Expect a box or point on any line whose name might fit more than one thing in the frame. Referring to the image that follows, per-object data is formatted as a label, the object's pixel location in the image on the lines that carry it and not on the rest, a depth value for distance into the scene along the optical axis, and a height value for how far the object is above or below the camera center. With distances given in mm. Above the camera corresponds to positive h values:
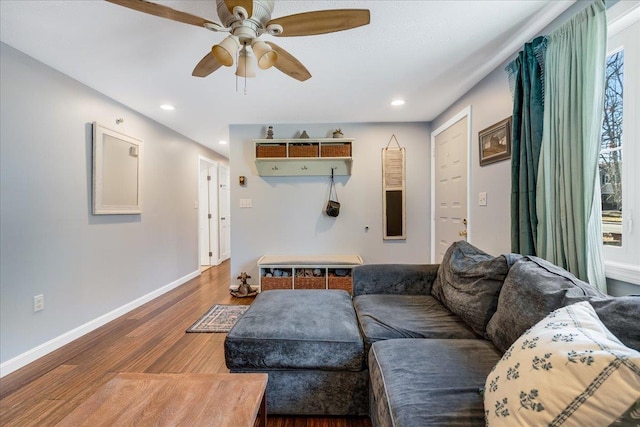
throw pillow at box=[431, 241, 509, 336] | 1611 -436
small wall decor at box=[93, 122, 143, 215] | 2818 +461
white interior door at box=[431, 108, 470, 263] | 3020 +361
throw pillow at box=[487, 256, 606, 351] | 1180 -360
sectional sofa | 750 -637
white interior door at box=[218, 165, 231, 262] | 6137 +101
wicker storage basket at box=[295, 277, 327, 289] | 3508 -834
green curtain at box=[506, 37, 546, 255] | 1774 +473
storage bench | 3516 -740
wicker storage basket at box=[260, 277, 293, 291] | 3539 -835
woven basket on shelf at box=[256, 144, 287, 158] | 3713 +835
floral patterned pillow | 678 -438
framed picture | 2252 +600
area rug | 2764 -1085
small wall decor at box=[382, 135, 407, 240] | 3898 +326
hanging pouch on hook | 3820 +144
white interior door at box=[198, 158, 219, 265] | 5620 +37
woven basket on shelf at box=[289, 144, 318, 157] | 3695 +821
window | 1398 +330
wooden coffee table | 956 -682
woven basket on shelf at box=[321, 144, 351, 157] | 3688 +827
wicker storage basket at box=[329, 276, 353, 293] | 3512 -843
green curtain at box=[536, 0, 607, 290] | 1451 +383
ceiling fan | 1305 +933
